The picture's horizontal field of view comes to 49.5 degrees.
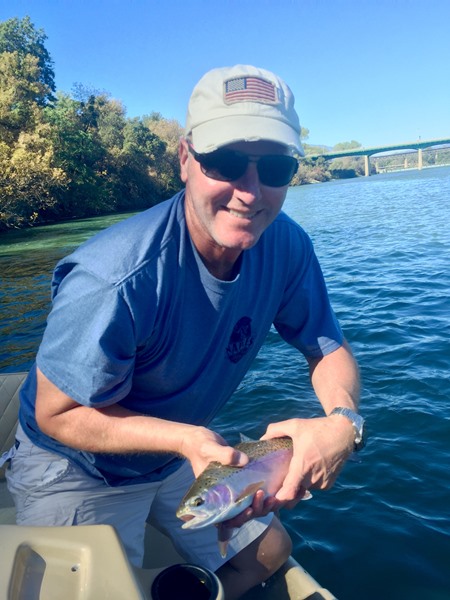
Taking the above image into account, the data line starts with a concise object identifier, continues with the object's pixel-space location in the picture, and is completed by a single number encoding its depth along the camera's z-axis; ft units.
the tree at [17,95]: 133.08
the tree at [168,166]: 218.79
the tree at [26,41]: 214.28
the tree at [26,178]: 116.78
